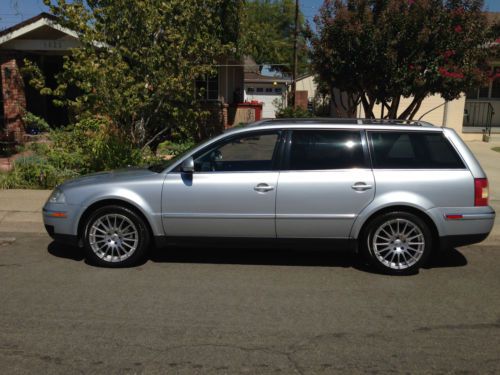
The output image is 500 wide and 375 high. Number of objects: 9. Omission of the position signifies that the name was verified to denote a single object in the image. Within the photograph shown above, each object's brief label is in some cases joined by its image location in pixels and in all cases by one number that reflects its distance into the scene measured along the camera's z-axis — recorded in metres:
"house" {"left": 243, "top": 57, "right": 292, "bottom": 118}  41.81
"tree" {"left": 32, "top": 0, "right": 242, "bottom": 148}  9.18
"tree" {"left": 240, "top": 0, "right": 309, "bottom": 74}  54.97
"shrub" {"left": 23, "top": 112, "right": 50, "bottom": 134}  14.24
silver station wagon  5.29
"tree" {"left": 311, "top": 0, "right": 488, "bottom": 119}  8.66
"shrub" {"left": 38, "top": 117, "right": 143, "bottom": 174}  9.70
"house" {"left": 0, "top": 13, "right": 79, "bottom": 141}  13.23
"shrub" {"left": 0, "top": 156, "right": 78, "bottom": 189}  9.49
